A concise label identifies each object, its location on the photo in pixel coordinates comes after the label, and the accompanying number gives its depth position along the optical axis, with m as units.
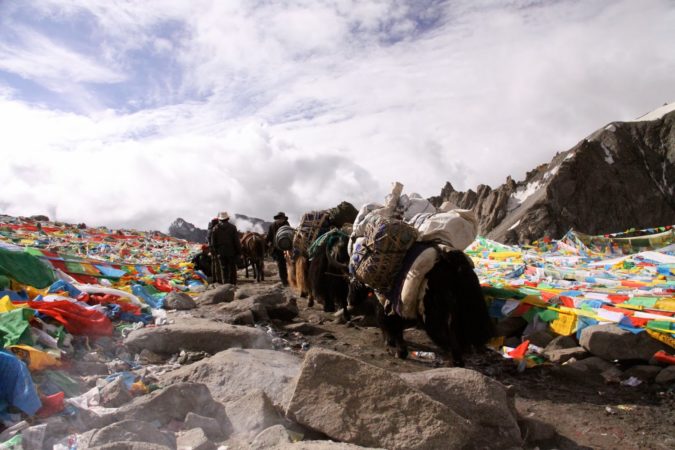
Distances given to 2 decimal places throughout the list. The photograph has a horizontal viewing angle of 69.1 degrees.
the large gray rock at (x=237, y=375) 3.38
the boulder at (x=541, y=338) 5.40
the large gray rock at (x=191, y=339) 4.65
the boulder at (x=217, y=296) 7.86
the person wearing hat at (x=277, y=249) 11.93
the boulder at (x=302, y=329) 6.48
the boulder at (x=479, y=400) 2.90
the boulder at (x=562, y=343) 5.14
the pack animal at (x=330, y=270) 7.60
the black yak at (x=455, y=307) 4.71
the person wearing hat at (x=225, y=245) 11.66
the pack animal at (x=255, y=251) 14.01
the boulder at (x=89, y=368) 3.83
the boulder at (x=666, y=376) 4.10
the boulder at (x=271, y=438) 2.48
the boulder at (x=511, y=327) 5.88
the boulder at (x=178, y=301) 7.23
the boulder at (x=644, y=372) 4.27
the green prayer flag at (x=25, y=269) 6.26
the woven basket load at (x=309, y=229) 9.08
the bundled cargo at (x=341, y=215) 9.20
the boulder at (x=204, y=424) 2.82
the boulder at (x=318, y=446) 2.28
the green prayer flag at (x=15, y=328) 3.58
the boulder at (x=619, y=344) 4.47
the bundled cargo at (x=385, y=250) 5.02
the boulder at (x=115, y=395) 3.15
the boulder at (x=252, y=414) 2.84
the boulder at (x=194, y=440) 2.56
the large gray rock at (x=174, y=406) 2.88
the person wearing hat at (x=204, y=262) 14.41
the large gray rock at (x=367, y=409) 2.54
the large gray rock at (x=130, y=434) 2.46
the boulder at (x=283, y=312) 7.05
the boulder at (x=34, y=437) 2.50
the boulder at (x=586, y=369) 4.44
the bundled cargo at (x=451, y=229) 5.08
